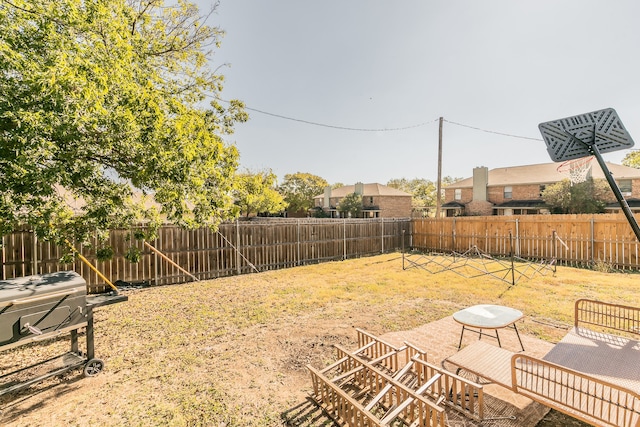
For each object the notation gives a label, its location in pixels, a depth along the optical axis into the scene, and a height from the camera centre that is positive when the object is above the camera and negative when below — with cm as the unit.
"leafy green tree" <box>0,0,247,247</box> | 346 +121
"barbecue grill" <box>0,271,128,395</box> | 316 -122
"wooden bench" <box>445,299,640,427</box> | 220 -160
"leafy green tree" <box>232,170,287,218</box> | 2534 +203
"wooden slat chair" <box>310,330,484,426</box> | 269 -209
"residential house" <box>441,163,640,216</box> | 2512 +229
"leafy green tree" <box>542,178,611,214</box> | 2177 +103
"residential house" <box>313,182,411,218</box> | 4144 +152
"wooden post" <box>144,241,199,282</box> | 918 -160
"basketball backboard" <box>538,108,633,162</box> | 260 +73
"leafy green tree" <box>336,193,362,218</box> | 4034 +98
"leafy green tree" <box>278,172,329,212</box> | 4691 +396
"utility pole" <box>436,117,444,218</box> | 1886 +347
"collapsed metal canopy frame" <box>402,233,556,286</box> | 1039 -247
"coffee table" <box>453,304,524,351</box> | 393 -165
